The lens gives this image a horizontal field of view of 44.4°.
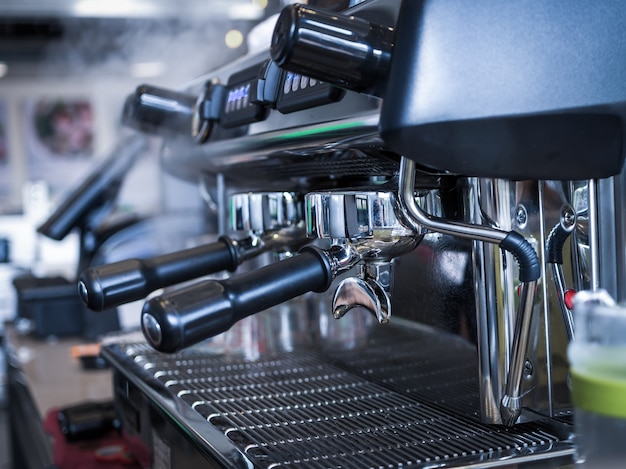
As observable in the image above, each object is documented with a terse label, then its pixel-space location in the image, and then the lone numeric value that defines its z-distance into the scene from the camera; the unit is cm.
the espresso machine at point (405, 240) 41
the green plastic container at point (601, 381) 35
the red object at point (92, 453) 88
